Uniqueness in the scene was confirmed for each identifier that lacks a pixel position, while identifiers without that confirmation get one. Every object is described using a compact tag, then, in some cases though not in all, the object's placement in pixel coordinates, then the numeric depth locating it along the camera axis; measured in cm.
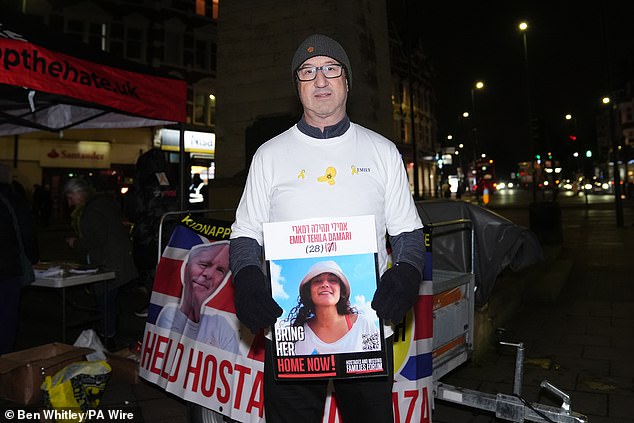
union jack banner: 263
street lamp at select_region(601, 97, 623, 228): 1648
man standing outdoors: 196
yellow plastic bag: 344
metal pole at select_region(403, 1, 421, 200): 1789
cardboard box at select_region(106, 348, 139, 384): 445
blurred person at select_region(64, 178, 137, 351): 552
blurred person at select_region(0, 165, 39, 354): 420
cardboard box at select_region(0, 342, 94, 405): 388
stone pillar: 797
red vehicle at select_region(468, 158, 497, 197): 7128
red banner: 436
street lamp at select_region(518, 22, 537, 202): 1567
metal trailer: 281
